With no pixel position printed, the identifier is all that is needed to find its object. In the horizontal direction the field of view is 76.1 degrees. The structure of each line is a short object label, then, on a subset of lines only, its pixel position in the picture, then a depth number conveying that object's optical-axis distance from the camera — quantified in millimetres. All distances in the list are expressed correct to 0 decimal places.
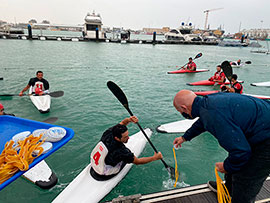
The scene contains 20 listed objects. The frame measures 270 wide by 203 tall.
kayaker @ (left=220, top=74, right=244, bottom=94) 8461
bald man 1716
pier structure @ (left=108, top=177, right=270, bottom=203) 3064
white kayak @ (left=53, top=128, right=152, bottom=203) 3307
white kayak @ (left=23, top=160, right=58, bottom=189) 3996
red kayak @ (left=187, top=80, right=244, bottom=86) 13258
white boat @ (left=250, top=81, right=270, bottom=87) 14176
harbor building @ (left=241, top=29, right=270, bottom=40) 160125
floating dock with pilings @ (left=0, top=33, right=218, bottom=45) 42500
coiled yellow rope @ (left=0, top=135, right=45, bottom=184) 2214
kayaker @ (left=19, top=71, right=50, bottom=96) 8516
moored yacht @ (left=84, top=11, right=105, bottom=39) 50616
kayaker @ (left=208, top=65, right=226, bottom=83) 12672
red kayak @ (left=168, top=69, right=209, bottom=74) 16984
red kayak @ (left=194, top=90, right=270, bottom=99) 10617
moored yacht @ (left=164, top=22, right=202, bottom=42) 61812
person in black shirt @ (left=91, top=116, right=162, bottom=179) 3279
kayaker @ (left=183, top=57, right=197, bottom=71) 17234
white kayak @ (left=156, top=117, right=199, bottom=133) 6782
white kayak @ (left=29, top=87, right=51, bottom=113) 7779
